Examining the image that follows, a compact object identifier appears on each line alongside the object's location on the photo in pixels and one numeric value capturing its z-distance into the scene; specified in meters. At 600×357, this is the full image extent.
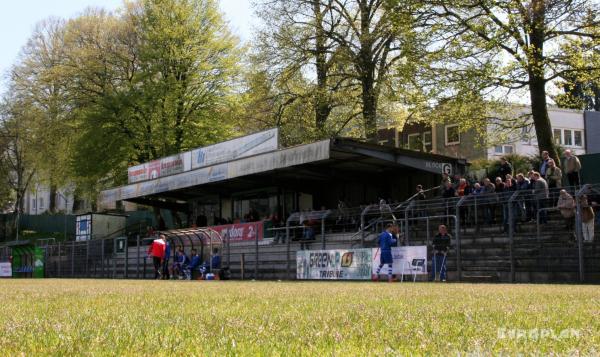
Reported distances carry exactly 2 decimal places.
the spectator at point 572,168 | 21.94
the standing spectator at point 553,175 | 21.77
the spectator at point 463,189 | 24.27
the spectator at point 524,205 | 21.48
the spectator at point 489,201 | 22.79
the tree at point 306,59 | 37.72
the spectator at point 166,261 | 30.86
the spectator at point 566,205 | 19.83
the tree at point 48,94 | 45.56
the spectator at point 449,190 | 24.89
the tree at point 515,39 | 26.84
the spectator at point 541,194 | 20.97
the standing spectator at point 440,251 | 21.69
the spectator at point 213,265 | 29.70
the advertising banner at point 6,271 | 42.56
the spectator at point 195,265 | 30.38
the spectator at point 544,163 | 22.19
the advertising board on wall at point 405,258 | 21.75
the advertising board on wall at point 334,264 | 23.33
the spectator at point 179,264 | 31.16
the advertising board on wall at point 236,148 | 31.19
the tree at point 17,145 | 50.22
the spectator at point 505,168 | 25.41
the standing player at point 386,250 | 21.81
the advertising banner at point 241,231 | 32.28
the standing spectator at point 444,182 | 25.15
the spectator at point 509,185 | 22.78
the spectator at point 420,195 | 26.00
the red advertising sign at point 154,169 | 38.72
